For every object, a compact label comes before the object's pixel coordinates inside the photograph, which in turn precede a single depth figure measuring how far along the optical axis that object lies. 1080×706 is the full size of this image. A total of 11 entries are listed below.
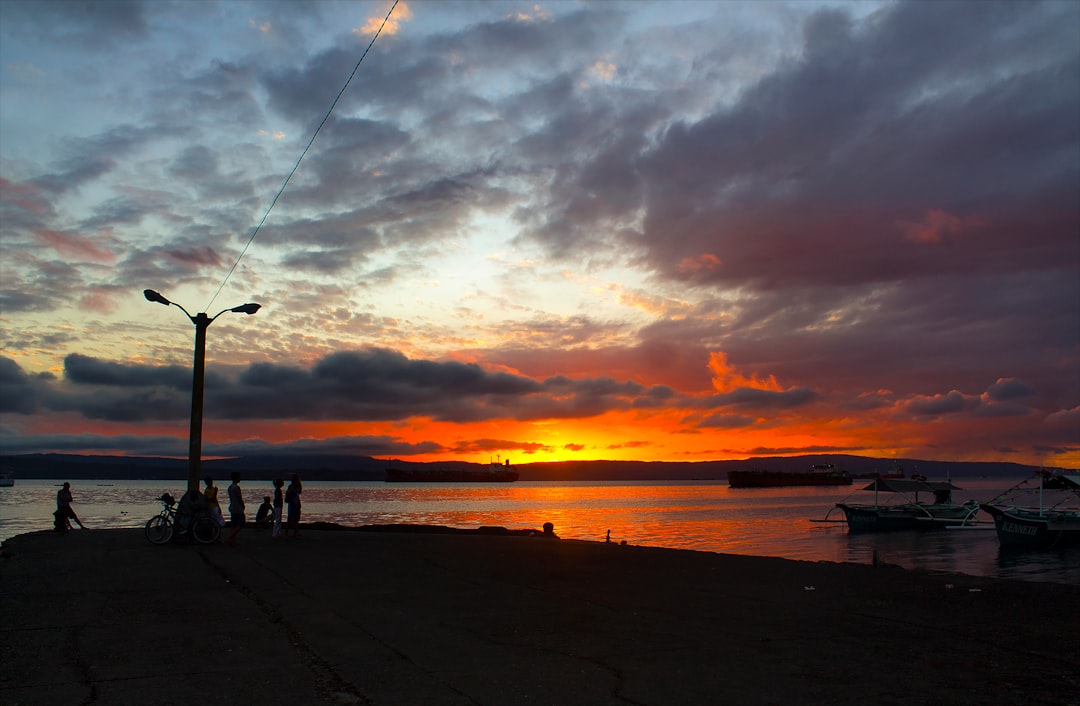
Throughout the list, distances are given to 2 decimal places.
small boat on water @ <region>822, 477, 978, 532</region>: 68.06
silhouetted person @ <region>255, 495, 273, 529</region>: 26.81
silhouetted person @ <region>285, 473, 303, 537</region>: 24.14
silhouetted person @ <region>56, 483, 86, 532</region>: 26.27
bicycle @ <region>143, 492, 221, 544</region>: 20.83
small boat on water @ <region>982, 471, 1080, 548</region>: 50.62
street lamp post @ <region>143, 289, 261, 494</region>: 22.55
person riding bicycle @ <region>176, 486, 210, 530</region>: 20.86
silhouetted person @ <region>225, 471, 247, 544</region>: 21.44
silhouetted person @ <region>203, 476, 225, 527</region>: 21.43
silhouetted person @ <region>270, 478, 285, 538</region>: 24.03
